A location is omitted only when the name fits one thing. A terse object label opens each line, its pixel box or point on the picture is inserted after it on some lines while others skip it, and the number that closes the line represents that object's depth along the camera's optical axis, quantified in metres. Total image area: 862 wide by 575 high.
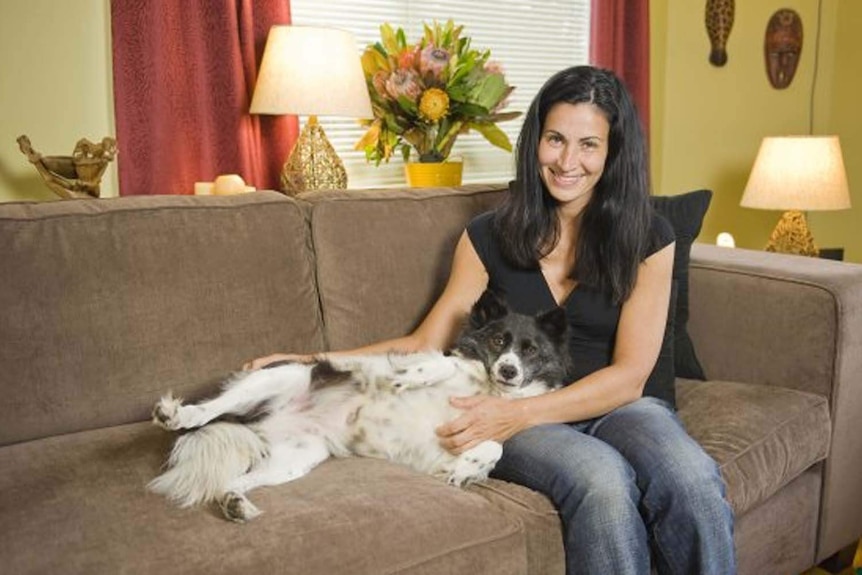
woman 1.55
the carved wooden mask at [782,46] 4.54
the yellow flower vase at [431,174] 2.87
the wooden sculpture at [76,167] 2.32
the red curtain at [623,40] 3.86
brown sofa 1.38
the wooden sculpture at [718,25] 4.23
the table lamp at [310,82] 2.57
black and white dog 1.59
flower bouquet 2.75
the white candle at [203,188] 2.63
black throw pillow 2.25
